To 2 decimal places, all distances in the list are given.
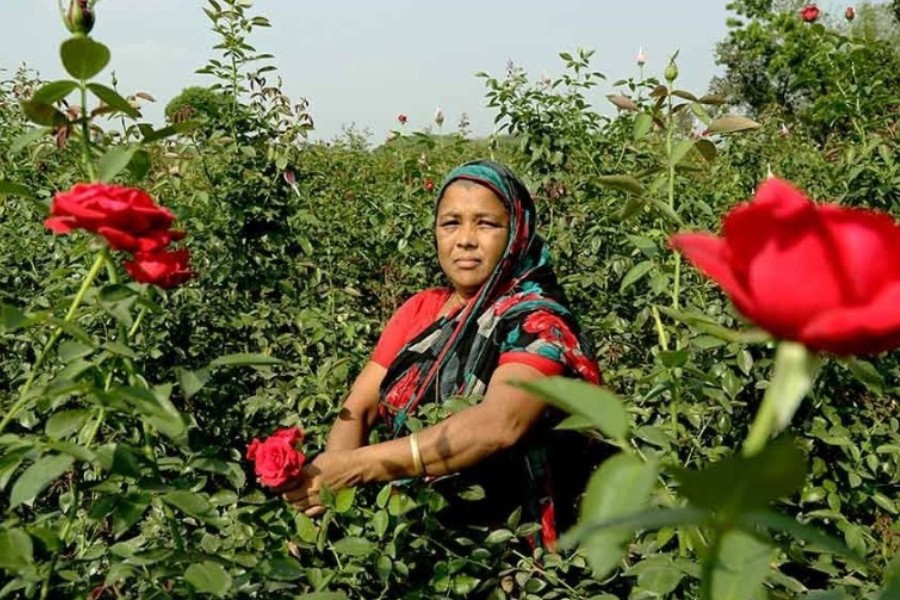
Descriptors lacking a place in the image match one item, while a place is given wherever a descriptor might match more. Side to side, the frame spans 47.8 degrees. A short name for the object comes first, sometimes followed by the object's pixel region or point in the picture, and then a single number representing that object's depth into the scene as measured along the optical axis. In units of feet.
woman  6.72
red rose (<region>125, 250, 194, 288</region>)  3.64
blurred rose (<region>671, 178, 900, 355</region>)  1.61
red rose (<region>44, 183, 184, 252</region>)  3.41
